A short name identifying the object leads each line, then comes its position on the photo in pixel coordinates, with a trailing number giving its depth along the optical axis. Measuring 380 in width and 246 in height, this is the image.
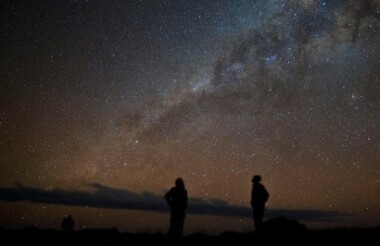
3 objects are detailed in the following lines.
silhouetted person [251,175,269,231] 11.38
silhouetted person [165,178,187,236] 11.22
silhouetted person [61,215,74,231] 18.18
